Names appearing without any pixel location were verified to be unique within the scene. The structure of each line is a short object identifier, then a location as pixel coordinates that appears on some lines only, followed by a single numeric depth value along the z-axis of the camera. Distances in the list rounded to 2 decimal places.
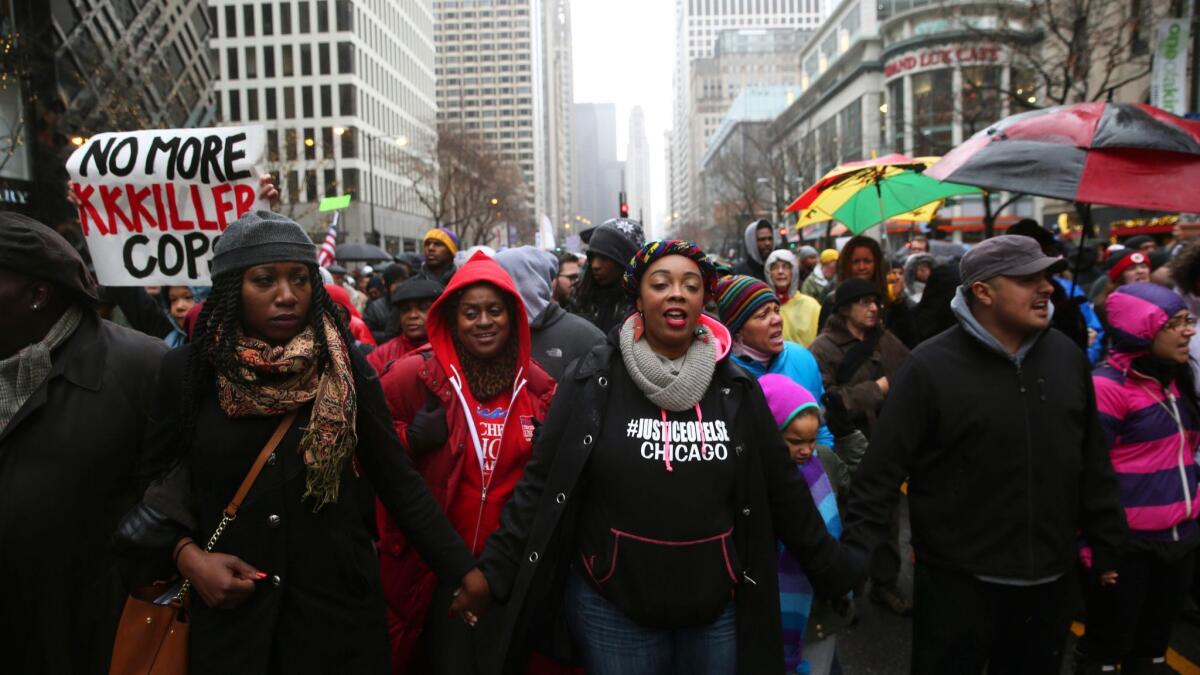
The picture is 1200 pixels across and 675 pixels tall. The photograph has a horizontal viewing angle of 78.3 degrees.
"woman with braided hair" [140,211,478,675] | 2.45
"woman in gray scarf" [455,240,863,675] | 2.62
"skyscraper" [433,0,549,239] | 162.50
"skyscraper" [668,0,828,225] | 173.88
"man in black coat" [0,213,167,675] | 2.66
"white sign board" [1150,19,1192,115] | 13.88
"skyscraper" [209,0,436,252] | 59.53
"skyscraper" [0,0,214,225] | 16.34
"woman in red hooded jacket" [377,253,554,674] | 3.24
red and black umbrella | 3.80
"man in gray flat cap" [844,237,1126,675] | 2.99
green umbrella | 7.84
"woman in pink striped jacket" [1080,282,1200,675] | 3.48
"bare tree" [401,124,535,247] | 47.41
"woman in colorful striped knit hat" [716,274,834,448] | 3.84
